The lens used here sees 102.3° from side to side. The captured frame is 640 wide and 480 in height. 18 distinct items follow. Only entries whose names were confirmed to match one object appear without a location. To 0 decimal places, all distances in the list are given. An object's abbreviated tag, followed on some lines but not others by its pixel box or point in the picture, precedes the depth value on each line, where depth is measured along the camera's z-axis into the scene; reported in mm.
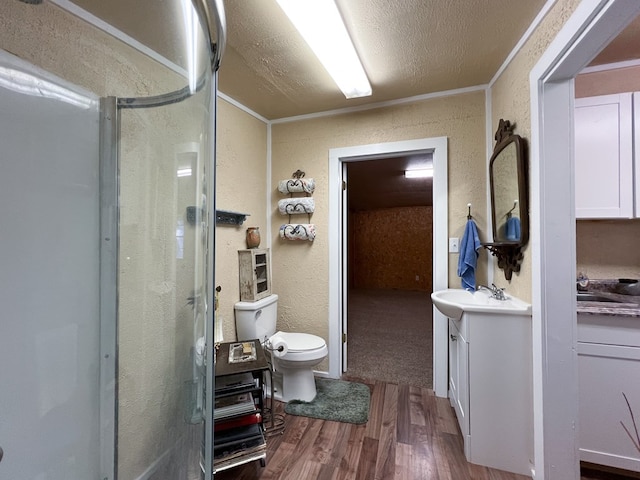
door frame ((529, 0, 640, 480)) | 1116
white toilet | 1747
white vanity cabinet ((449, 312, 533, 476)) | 1286
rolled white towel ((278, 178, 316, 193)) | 2184
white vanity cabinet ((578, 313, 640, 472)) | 1173
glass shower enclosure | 794
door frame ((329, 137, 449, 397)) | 1918
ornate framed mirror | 1317
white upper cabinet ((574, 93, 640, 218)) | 1372
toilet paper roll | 1704
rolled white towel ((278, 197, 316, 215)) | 2180
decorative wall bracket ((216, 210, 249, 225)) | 1807
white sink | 1306
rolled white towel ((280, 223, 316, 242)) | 2182
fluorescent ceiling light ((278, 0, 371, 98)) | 1146
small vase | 2092
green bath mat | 1688
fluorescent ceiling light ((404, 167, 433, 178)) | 3730
